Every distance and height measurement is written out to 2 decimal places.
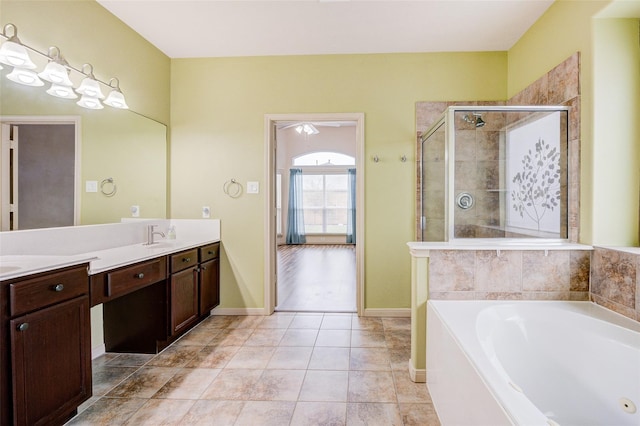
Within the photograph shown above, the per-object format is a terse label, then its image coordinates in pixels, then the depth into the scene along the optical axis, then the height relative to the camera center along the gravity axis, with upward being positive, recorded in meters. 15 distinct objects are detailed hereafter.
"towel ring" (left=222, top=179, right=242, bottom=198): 3.33 +0.24
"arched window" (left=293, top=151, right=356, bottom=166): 8.73 +1.43
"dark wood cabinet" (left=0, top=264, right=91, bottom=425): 1.36 -0.64
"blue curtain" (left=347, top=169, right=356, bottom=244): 8.58 +0.03
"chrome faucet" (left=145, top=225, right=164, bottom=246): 2.83 -0.20
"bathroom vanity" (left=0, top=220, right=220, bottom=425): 1.39 -0.53
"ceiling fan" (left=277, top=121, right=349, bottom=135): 6.72 +1.84
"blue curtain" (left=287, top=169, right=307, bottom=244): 8.74 +0.01
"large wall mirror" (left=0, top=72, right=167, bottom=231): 1.80 +0.34
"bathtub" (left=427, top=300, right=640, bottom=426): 1.29 -0.68
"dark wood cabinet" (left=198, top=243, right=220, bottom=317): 2.99 -0.65
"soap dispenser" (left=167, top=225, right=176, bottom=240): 3.21 -0.23
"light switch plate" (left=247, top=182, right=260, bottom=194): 3.31 +0.25
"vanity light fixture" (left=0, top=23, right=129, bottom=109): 1.73 +0.85
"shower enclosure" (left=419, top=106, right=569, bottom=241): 2.25 +0.30
